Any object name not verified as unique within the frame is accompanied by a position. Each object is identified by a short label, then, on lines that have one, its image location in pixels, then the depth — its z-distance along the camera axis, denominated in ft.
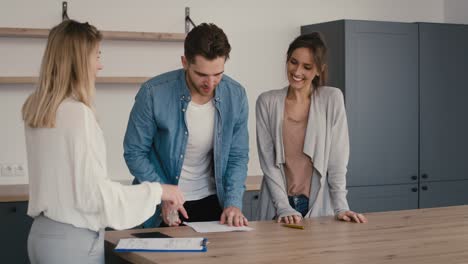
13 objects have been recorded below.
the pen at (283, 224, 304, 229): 9.06
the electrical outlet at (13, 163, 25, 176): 14.89
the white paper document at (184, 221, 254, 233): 8.83
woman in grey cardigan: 10.05
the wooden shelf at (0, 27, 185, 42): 14.42
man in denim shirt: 9.30
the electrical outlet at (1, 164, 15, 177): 14.84
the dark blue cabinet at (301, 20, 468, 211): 16.07
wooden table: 7.36
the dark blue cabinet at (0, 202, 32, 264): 13.47
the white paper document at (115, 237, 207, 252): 7.55
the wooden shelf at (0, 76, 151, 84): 14.37
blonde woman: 6.90
